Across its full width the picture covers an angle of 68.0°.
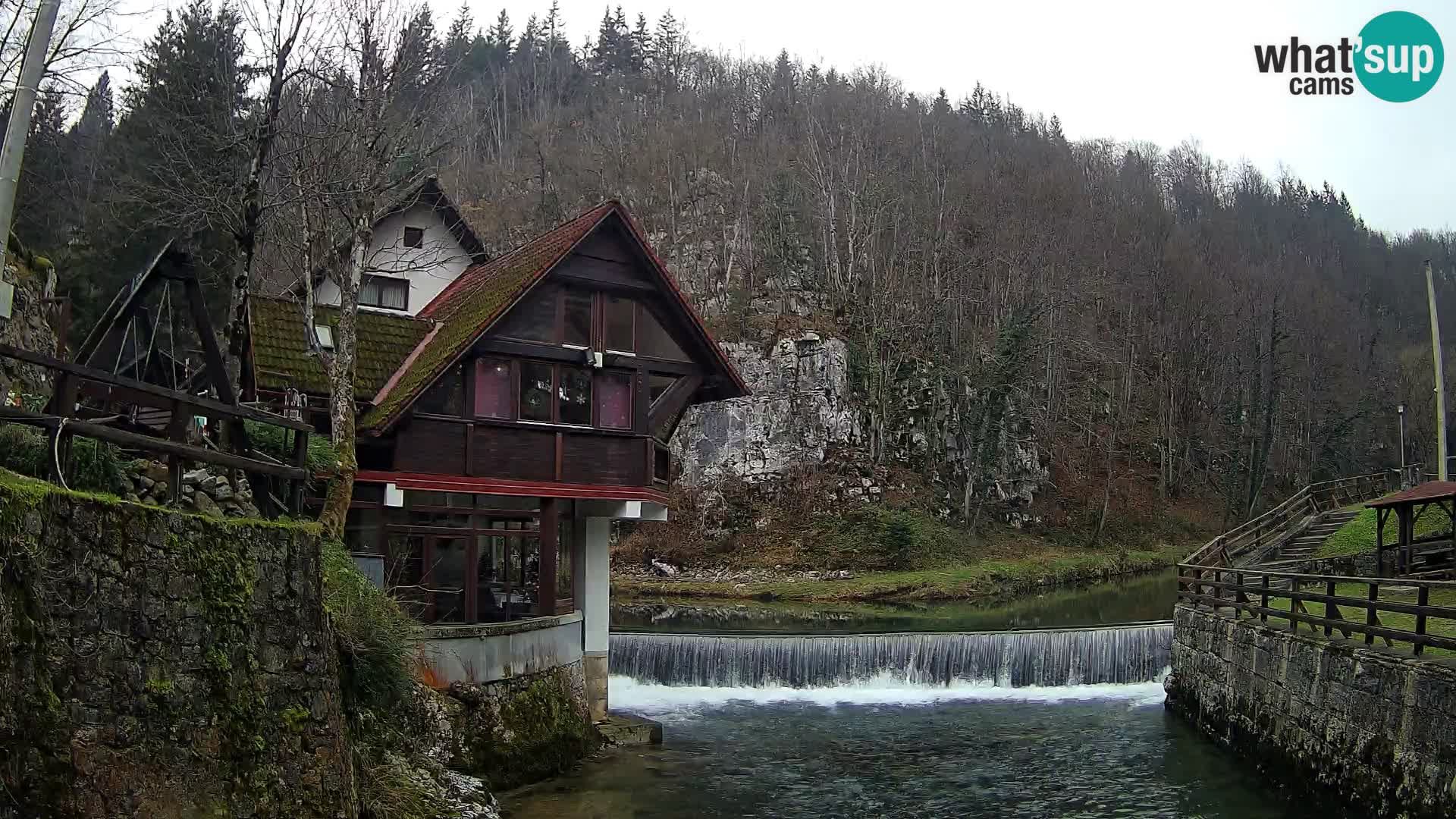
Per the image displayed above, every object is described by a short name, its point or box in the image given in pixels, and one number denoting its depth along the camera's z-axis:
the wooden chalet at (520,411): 17.70
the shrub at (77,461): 10.02
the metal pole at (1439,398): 34.41
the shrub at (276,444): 16.55
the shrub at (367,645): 11.41
